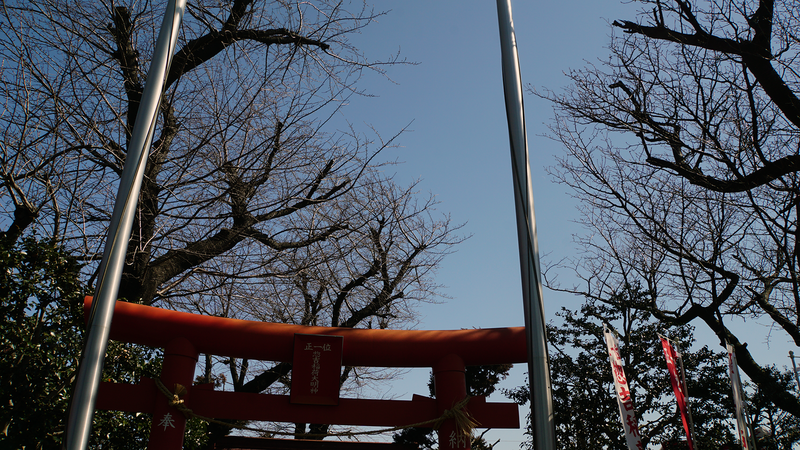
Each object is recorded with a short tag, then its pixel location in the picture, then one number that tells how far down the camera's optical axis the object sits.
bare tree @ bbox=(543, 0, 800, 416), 6.28
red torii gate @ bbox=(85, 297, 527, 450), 4.06
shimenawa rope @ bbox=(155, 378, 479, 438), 3.96
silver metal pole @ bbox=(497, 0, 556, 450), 2.40
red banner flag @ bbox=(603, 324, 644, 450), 7.09
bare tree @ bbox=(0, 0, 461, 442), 5.23
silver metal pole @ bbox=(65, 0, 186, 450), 2.47
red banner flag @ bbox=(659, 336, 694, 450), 8.34
